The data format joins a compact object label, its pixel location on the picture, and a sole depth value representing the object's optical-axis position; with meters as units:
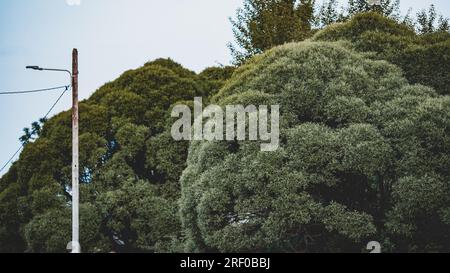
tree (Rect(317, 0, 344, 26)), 48.00
